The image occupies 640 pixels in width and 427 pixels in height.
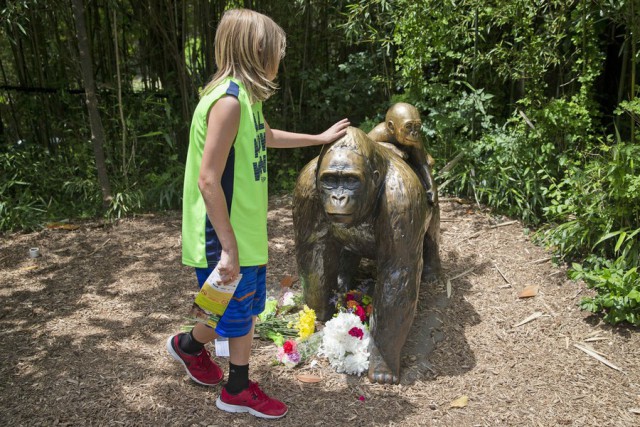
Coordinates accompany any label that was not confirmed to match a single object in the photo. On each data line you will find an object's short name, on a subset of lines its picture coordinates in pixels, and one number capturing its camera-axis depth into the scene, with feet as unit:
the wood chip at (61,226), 17.19
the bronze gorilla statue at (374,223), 8.66
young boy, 7.11
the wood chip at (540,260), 13.98
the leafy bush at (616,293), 11.07
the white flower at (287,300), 11.70
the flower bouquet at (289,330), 10.04
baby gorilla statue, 10.73
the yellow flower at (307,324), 10.41
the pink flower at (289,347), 9.98
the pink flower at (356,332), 9.72
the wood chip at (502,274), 13.23
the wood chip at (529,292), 12.69
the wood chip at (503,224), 15.87
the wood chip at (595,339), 11.15
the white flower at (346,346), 9.71
